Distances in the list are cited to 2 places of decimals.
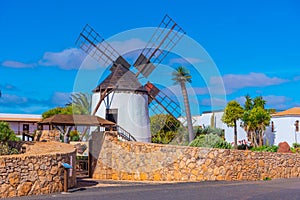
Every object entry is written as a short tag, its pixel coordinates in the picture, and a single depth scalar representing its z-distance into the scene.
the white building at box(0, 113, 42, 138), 54.94
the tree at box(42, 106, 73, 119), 54.68
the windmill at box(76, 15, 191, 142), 32.31
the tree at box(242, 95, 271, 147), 47.25
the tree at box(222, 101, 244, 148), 49.03
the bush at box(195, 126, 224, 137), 37.33
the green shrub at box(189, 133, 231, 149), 21.64
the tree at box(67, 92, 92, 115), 45.09
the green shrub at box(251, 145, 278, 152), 26.17
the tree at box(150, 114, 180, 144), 37.78
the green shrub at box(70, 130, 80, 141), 40.60
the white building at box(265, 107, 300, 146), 47.25
